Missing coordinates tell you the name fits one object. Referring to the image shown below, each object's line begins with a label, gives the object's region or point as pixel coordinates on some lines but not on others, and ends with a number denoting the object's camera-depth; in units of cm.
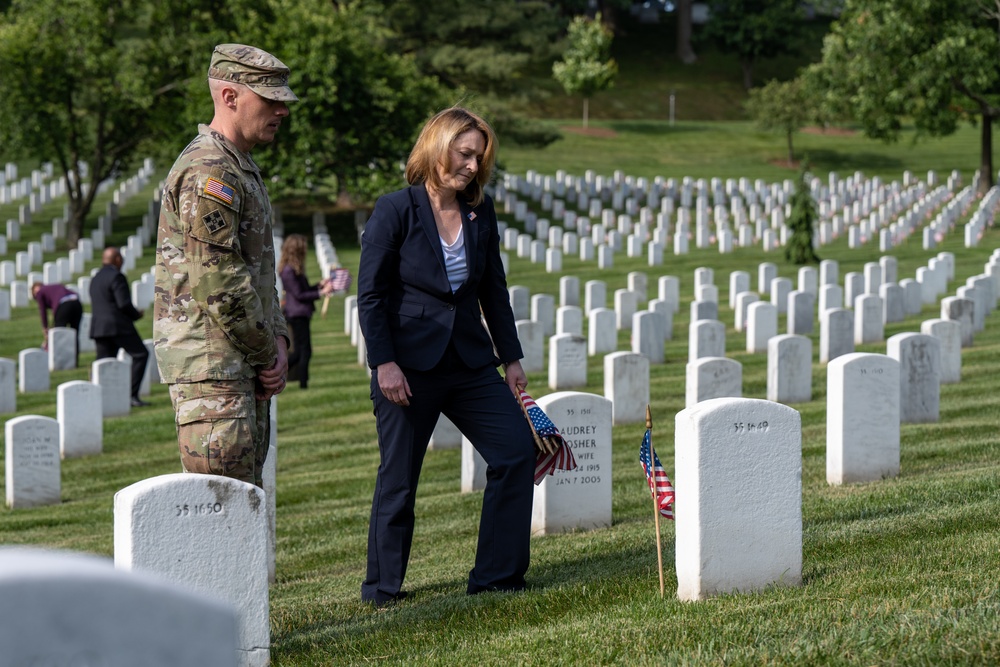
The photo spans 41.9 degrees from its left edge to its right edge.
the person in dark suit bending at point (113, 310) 1528
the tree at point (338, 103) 3578
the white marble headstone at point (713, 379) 1187
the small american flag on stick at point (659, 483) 576
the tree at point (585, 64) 5956
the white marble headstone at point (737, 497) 514
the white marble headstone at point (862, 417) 812
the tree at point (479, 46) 4394
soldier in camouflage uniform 475
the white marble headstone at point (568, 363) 1536
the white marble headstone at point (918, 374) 1117
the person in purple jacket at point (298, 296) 1493
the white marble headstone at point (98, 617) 197
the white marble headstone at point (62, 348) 1919
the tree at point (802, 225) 2961
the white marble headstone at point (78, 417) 1301
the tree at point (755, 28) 7494
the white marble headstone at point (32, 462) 1115
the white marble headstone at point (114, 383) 1513
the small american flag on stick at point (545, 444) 581
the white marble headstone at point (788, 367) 1321
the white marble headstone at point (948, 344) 1386
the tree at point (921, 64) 3806
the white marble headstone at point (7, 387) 1578
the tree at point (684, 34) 8169
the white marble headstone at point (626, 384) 1295
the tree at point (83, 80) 3534
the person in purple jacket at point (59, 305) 1984
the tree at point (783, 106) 5328
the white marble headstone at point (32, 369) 1742
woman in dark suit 560
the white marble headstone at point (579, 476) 761
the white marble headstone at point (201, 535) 434
